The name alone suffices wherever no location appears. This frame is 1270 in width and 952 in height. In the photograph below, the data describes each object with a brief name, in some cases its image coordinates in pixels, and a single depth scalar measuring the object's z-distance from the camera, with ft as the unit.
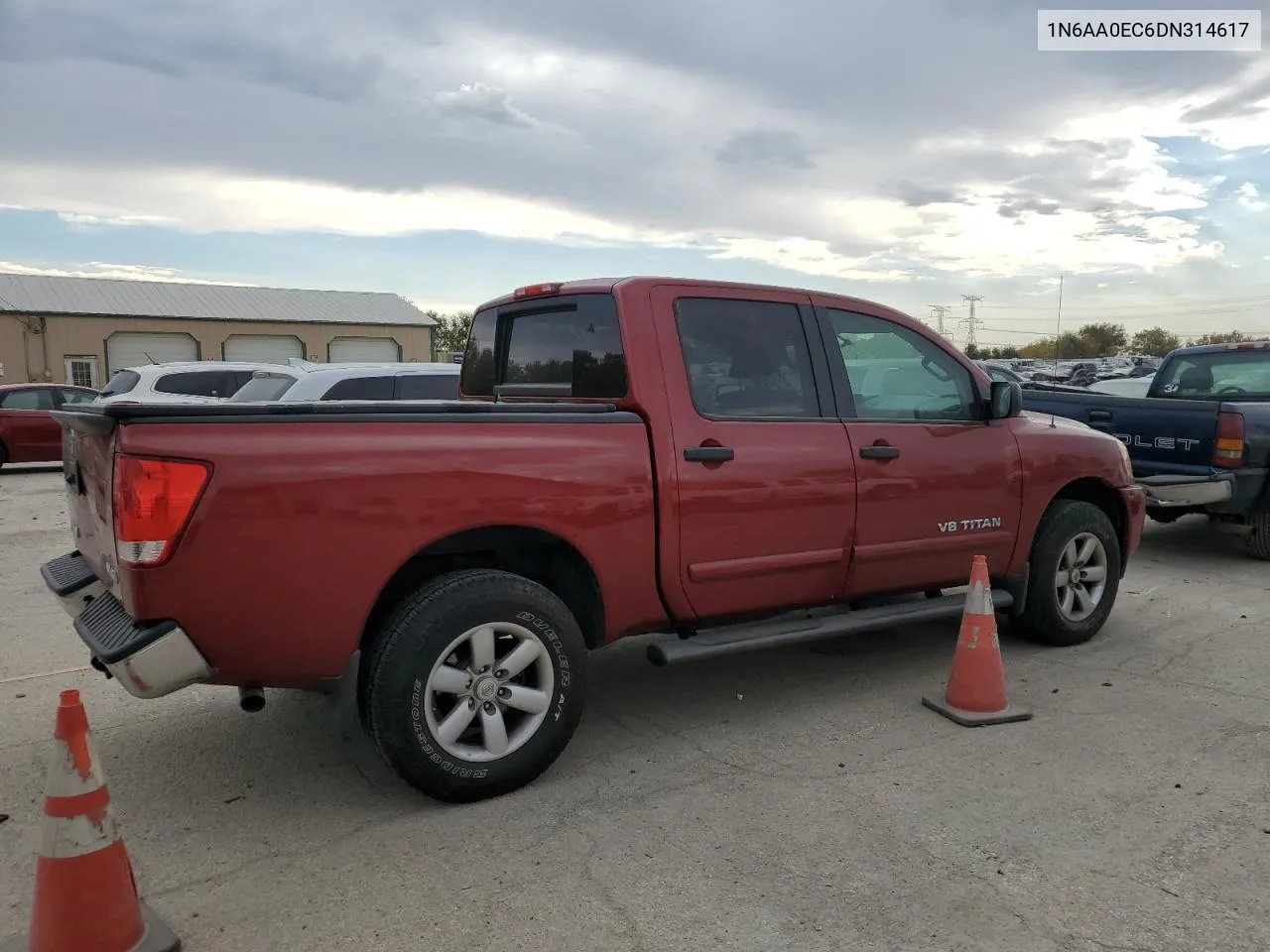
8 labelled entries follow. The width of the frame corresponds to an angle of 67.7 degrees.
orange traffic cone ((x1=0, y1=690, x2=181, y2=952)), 7.61
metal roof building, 118.83
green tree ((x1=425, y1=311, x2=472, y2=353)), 222.28
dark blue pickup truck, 24.26
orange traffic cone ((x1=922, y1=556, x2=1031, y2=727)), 13.67
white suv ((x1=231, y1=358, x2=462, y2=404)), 28.66
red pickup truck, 9.62
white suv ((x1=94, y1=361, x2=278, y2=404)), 39.70
